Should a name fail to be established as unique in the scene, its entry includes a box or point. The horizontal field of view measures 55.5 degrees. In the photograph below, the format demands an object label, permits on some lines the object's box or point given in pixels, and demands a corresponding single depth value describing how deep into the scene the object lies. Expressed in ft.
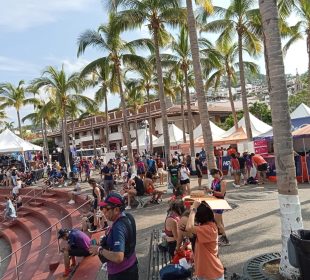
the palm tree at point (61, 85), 74.77
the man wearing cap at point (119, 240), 9.75
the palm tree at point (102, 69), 57.03
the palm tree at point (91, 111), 83.60
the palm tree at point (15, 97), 101.98
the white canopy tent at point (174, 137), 92.79
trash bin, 10.84
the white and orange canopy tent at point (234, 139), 67.55
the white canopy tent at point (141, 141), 101.19
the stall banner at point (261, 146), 59.10
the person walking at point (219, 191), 19.23
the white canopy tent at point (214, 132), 80.42
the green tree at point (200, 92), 31.79
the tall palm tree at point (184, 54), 63.86
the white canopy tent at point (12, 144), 65.98
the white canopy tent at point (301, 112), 59.32
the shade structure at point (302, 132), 42.28
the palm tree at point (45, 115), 82.80
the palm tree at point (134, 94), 93.19
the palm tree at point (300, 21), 54.83
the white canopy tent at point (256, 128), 70.08
